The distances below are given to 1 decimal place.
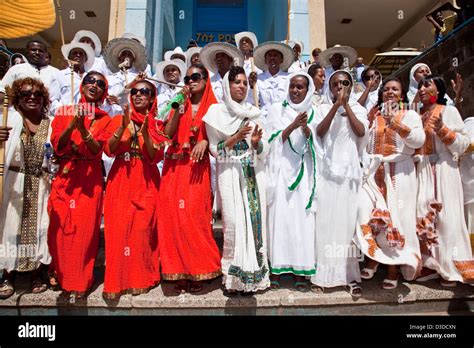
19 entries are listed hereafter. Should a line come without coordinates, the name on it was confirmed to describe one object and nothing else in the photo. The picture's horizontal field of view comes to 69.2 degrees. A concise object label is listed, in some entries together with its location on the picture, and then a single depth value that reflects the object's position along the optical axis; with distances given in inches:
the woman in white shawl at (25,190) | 137.3
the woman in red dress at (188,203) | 132.6
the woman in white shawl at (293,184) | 142.3
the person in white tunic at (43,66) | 209.2
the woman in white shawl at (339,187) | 140.5
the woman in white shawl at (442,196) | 148.2
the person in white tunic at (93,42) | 247.9
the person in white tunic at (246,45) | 243.8
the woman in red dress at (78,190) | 132.3
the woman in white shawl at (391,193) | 141.3
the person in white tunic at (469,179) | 158.2
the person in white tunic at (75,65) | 216.4
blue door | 456.8
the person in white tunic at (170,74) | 219.8
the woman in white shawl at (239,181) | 129.6
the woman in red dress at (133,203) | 131.8
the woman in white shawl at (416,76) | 198.7
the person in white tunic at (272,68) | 209.6
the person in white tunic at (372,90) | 176.2
